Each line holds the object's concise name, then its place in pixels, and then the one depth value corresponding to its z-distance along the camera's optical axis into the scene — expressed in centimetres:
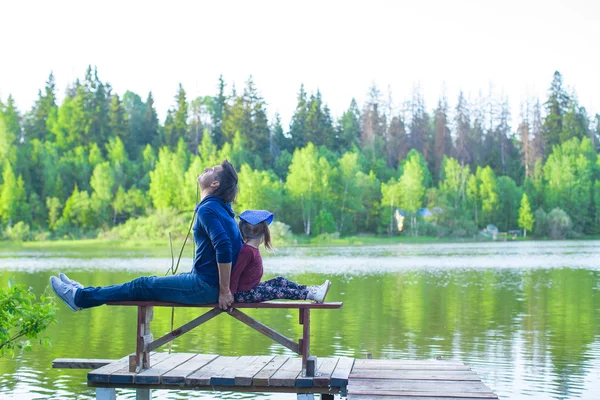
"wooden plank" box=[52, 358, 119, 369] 835
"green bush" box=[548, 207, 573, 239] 8844
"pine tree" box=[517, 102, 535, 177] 11131
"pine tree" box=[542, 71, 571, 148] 11312
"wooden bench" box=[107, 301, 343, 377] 737
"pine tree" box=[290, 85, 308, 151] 11412
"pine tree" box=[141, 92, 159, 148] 11731
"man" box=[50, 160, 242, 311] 738
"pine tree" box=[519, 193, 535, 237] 8869
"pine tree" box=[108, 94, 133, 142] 11194
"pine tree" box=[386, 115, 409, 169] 11438
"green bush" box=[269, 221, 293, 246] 7238
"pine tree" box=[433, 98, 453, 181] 11131
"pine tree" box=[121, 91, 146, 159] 11338
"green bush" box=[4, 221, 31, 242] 8175
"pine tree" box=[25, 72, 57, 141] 11175
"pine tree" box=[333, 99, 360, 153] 11438
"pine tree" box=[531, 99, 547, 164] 11175
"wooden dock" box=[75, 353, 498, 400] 701
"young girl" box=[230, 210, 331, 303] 749
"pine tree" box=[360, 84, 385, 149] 11569
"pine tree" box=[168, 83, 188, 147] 11350
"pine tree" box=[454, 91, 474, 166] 11131
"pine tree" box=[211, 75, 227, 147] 11570
